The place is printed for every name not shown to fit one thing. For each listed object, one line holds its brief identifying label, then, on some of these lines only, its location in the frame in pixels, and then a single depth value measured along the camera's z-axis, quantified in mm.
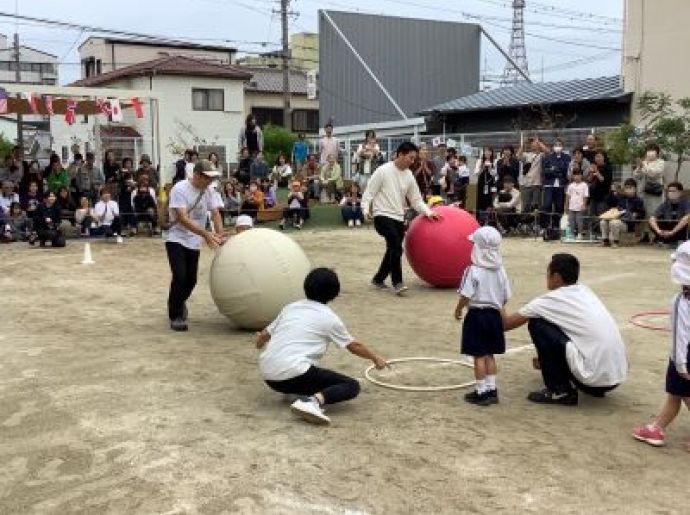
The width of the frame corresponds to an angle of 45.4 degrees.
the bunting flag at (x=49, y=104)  21031
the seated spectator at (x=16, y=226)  18328
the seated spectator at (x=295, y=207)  20953
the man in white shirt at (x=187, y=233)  8797
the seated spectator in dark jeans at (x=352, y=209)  21312
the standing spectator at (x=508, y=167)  19819
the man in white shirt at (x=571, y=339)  6051
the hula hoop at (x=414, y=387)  6574
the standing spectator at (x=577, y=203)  17656
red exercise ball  11109
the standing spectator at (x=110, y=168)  21283
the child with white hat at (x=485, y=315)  6289
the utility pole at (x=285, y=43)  43781
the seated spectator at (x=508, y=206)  19234
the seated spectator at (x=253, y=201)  21094
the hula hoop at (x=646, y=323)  8841
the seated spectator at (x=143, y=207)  19688
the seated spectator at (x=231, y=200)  21062
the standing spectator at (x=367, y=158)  23922
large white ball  8555
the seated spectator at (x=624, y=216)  16734
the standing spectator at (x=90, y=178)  20969
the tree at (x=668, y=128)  17594
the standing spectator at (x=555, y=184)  18802
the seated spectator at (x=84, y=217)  19094
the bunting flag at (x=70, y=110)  21250
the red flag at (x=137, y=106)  22469
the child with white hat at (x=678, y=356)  5203
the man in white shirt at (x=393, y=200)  10906
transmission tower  55416
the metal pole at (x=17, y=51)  56831
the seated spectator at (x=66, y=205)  19250
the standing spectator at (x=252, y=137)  23812
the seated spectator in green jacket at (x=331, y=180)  24938
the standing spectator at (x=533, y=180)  19266
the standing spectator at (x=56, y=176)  20734
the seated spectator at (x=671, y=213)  16203
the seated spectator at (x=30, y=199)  18734
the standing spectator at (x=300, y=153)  29611
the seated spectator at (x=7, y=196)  18688
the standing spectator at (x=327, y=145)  25203
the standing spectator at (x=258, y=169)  23266
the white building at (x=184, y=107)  42469
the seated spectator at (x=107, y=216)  18734
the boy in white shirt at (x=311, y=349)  5934
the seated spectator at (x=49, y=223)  17484
